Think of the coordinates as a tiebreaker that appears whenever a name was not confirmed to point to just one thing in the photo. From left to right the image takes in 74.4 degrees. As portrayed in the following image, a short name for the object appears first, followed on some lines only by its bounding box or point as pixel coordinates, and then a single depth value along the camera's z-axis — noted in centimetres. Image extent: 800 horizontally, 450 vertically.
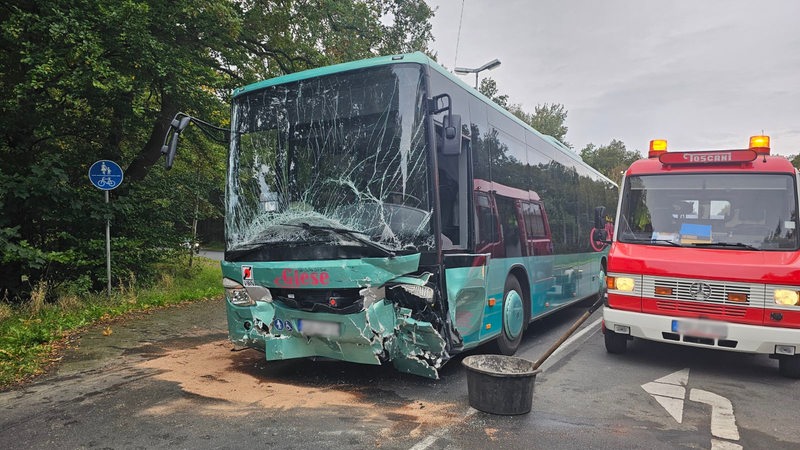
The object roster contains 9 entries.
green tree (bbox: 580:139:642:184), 5156
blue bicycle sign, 957
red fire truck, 569
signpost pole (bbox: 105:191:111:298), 1010
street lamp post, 1603
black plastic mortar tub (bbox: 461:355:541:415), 454
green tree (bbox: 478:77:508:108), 3281
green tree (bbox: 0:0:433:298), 827
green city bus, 498
